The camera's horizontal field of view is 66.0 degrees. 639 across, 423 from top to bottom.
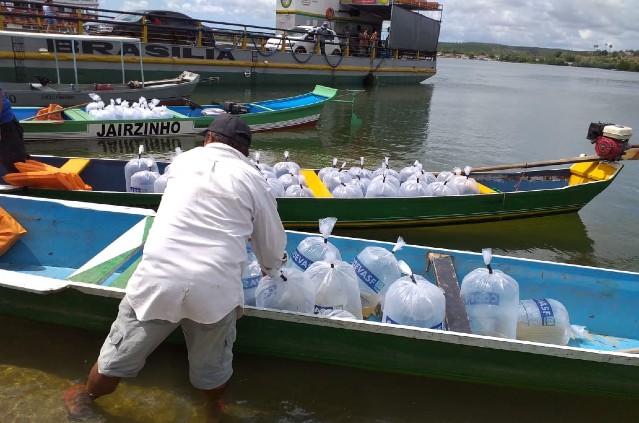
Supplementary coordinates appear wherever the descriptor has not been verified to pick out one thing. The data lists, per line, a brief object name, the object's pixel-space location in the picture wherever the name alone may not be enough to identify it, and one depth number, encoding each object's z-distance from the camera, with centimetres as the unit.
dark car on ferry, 1925
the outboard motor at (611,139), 677
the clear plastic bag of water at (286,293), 337
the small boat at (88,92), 1128
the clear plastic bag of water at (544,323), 371
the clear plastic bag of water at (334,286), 358
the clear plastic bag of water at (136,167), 627
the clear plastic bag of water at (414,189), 644
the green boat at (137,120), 965
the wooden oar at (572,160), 689
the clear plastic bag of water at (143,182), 601
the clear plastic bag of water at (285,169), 666
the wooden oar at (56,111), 970
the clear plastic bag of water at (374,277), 398
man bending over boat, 251
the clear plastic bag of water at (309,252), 404
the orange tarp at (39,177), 538
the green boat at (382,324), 320
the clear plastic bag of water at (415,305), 337
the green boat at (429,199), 574
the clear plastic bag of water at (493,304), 359
